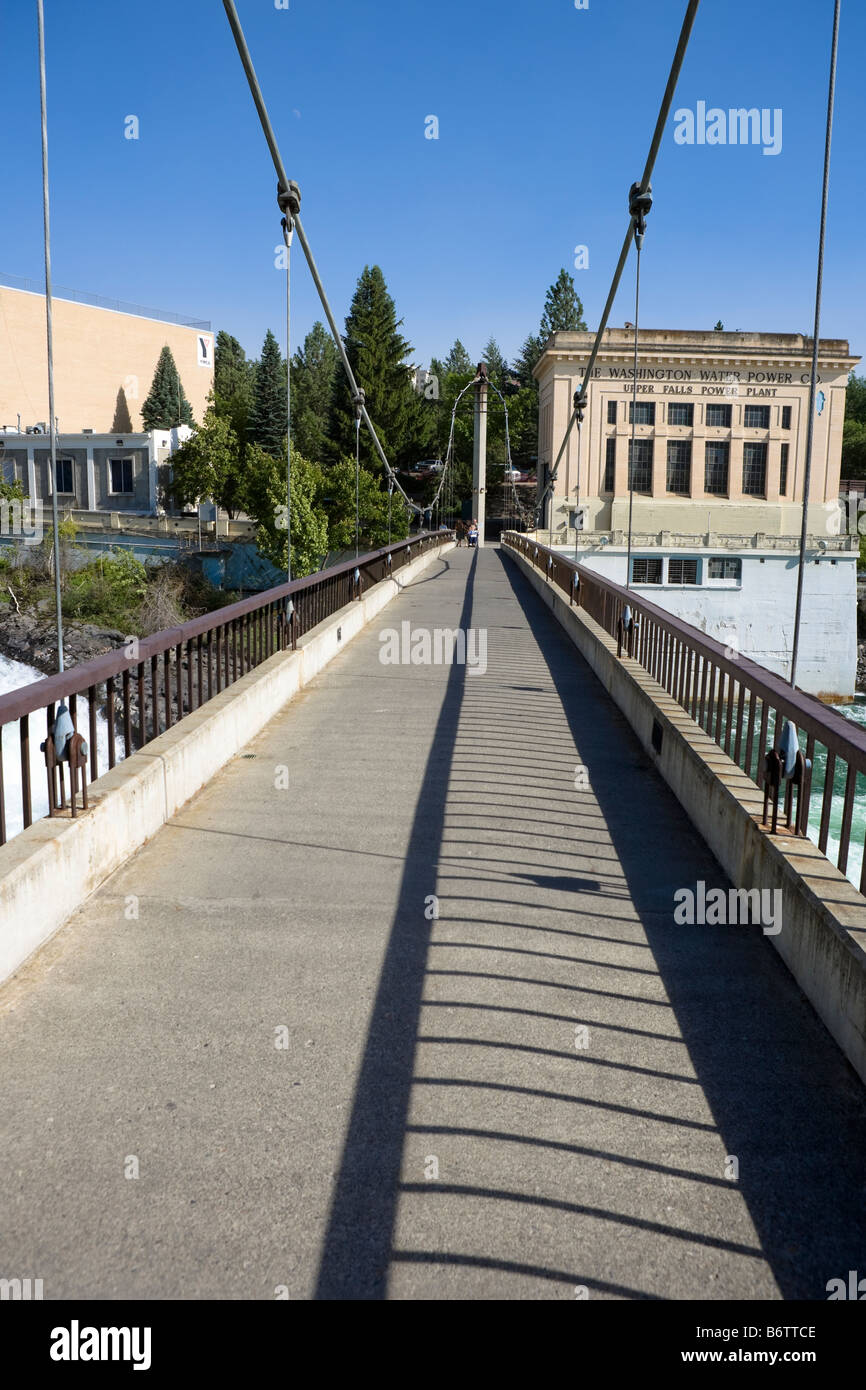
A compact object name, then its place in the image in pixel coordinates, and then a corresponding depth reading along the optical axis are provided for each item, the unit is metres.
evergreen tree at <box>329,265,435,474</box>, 75.38
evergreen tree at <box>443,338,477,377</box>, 139.88
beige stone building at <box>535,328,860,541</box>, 67.06
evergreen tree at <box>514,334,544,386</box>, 117.81
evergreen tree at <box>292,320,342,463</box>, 85.06
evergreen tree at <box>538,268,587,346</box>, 109.69
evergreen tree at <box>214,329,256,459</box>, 77.94
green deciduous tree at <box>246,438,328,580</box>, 54.34
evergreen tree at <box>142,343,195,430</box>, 78.69
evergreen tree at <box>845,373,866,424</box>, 117.88
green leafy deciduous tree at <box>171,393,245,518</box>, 65.50
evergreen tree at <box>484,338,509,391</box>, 137.10
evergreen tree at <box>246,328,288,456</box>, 74.93
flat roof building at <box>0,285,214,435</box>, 71.31
